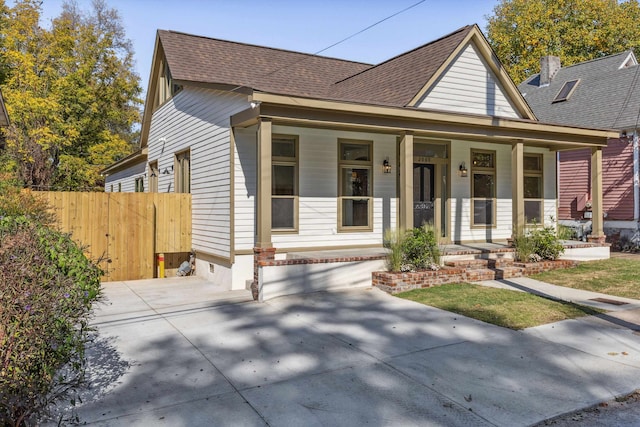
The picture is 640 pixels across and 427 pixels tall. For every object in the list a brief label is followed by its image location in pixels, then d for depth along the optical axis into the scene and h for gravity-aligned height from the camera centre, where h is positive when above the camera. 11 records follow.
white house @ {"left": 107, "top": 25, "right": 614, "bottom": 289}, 9.59 +1.51
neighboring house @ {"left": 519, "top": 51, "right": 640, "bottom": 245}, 15.66 +3.02
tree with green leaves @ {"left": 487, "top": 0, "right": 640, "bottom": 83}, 28.78 +11.02
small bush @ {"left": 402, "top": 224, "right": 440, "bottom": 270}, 9.23 -0.75
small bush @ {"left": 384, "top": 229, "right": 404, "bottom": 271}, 9.09 -0.78
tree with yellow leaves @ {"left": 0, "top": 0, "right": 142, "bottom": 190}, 20.53 +5.24
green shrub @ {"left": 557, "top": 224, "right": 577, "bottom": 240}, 11.09 -0.53
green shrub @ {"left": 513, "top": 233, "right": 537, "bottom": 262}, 10.58 -0.85
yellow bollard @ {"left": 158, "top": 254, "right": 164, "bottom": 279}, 11.60 -1.38
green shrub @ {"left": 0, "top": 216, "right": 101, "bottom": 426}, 2.68 -0.66
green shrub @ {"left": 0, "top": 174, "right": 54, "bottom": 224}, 7.34 +0.12
